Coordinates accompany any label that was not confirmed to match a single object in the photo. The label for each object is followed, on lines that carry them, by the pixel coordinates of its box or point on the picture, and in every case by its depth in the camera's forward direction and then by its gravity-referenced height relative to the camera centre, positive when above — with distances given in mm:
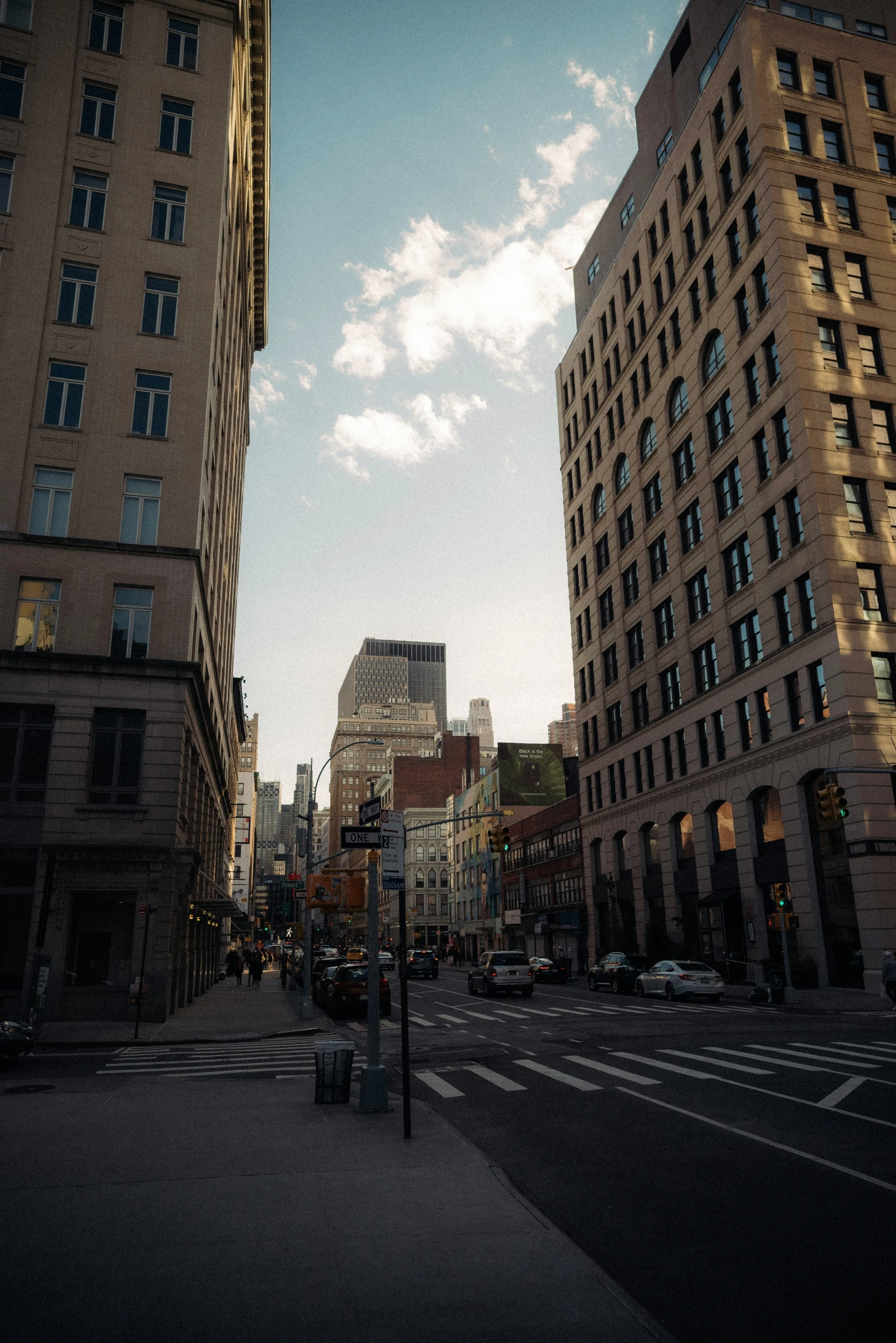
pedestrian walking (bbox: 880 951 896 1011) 26406 -1372
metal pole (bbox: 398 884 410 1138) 10578 -1431
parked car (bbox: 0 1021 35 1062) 18922 -2038
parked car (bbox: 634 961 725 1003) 32906 -1786
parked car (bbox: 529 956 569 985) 50469 -2125
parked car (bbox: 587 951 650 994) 38469 -1797
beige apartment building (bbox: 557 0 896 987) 35750 +20322
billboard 90312 +15725
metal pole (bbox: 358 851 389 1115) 12727 -1568
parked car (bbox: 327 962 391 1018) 30656 -1886
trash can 13523 -2067
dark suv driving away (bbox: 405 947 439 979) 57469 -1808
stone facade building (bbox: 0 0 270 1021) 28344 +16301
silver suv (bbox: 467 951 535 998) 38250 -1700
